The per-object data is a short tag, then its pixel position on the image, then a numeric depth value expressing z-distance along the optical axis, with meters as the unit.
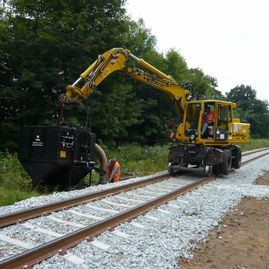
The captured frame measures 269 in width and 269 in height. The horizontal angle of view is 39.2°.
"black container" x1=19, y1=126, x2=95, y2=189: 10.38
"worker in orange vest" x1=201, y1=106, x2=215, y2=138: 14.86
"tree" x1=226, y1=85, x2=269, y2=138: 87.12
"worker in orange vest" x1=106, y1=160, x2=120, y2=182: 13.30
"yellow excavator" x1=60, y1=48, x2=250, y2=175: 14.45
